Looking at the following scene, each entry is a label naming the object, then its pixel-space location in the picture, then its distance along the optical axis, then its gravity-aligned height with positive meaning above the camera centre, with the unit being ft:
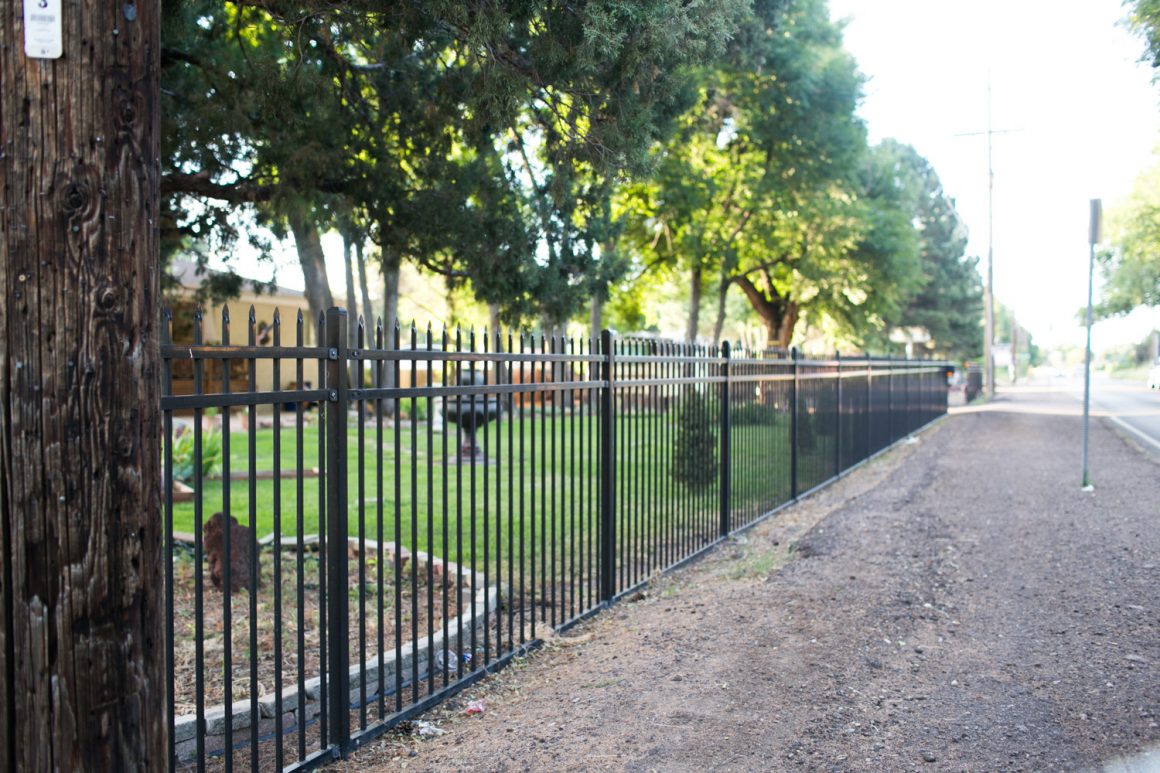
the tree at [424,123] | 19.84 +5.87
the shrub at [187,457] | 41.22 -3.64
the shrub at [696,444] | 28.94 -2.19
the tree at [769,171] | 77.92 +17.65
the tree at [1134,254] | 140.97 +18.20
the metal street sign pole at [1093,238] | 36.35 +4.85
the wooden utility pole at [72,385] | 7.78 -0.11
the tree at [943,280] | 182.80 +16.84
